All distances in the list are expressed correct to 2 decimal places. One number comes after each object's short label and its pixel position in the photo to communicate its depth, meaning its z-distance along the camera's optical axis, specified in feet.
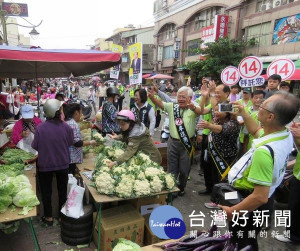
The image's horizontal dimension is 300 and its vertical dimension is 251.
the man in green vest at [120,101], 43.65
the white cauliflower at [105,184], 9.26
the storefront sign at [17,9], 42.52
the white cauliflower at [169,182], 10.12
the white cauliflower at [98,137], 16.10
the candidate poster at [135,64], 22.96
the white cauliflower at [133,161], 11.61
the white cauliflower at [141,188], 9.45
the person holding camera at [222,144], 12.87
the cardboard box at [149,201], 11.08
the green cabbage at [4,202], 7.92
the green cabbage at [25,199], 8.29
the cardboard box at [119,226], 9.50
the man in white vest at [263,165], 6.07
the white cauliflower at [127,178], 9.70
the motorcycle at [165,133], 21.88
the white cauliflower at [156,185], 9.80
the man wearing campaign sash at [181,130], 13.71
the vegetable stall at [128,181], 9.28
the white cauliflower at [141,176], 10.02
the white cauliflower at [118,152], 12.95
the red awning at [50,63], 10.36
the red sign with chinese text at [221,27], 71.56
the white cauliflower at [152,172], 10.30
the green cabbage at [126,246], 6.68
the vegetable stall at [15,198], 7.97
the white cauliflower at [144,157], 11.82
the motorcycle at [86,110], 37.97
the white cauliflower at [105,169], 10.31
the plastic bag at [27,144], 13.29
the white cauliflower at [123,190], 9.23
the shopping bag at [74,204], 10.03
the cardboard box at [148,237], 10.07
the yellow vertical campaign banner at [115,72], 31.03
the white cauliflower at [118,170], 10.32
